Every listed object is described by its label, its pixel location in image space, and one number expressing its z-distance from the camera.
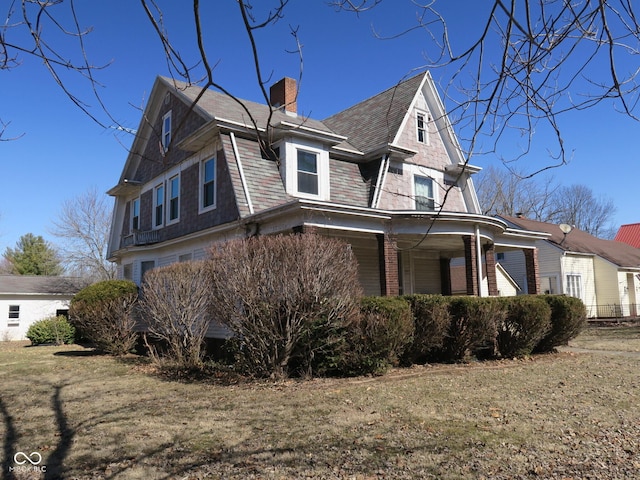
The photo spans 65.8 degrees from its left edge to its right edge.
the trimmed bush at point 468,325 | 10.62
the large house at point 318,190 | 12.73
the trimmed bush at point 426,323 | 10.13
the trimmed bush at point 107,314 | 13.55
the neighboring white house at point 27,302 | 29.22
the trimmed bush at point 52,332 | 19.06
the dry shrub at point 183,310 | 10.67
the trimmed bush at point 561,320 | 12.28
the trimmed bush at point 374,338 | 9.20
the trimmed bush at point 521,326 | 11.43
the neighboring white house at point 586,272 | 25.78
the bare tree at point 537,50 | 2.70
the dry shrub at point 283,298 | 8.77
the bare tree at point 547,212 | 36.53
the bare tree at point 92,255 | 33.66
